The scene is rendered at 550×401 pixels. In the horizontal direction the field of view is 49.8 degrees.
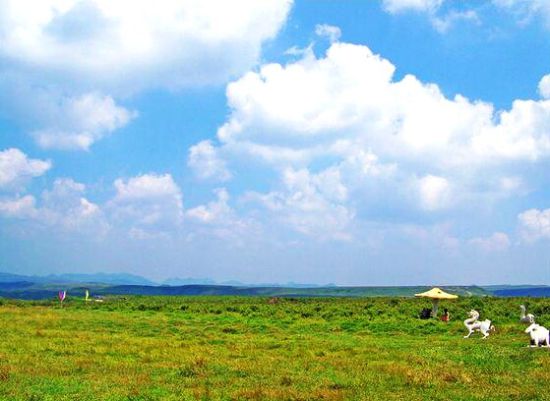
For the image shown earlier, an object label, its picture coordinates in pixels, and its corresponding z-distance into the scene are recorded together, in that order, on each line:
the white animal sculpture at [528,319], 25.28
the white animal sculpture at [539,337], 22.86
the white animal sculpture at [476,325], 27.97
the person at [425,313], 39.96
